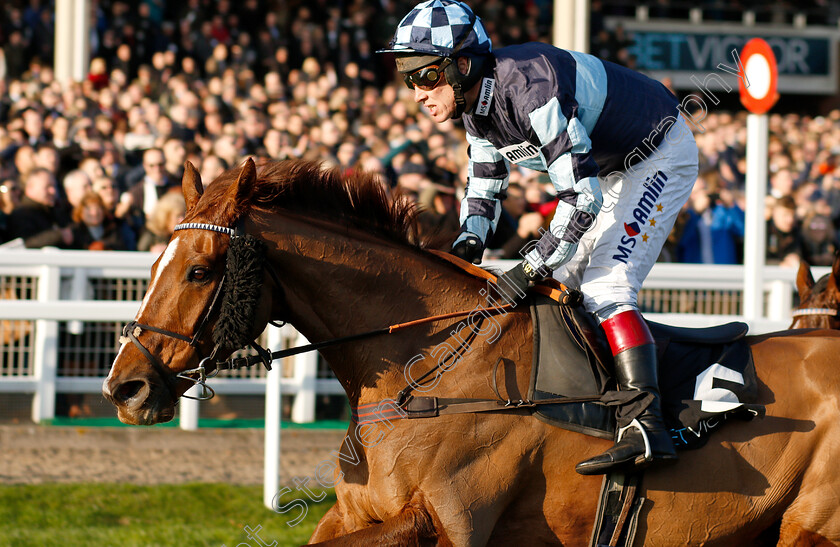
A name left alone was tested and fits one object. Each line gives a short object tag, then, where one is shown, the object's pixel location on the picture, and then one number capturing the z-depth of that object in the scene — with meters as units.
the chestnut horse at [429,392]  5.82
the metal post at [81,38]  23.89
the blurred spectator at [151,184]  14.36
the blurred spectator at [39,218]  13.24
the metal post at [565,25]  27.17
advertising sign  37.78
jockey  6.12
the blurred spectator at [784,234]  16.75
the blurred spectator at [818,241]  16.87
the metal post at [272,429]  10.44
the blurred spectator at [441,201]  13.51
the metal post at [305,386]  12.17
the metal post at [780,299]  13.56
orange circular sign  11.06
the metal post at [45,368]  11.42
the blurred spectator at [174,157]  15.05
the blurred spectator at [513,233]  13.92
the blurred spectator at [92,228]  13.45
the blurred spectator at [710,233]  16.36
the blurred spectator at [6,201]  13.45
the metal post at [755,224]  11.25
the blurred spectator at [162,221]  13.06
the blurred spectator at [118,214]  13.74
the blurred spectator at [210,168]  14.41
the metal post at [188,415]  11.57
